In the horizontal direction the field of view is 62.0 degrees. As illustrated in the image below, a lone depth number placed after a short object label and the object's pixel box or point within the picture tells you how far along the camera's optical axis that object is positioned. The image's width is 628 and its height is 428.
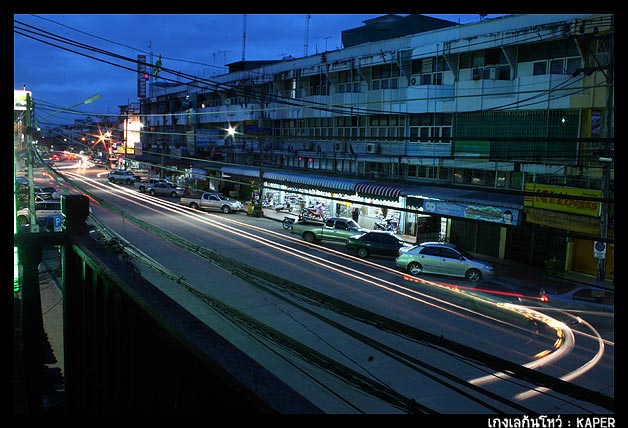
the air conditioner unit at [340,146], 25.40
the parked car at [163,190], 33.03
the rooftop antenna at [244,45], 36.22
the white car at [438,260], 15.82
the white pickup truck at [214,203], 26.06
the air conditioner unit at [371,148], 23.78
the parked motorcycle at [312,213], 25.66
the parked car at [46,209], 23.16
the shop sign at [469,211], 16.66
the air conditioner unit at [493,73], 18.62
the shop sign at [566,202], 14.74
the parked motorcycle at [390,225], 22.93
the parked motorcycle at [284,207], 28.78
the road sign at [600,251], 12.69
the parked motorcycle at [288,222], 22.30
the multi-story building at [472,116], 15.84
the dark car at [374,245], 17.70
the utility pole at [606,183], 11.16
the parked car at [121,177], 38.31
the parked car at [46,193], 29.23
